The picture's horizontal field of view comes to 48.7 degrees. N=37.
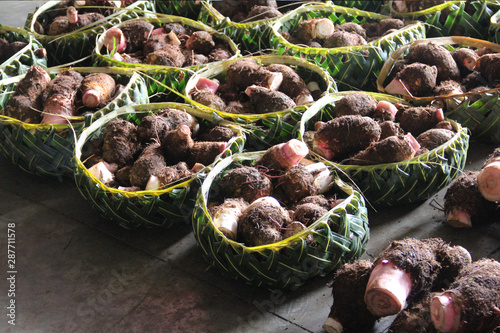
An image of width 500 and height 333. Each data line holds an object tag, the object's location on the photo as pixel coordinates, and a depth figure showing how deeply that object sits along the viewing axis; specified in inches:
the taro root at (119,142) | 100.4
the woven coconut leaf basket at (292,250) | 75.5
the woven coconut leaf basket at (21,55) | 128.0
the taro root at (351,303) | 71.5
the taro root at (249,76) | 113.4
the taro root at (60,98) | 108.6
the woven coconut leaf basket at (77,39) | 140.0
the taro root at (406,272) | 66.7
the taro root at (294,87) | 112.8
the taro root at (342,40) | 127.5
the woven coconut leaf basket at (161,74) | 121.3
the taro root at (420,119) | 103.5
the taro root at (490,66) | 113.9
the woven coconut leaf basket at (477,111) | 107.3
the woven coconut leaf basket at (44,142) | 105.0
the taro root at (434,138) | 97.3
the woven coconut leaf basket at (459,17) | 137.9
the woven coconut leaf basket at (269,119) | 103.3
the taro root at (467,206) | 90.4
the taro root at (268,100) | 107.7
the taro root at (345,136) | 95.7
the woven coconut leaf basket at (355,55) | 121.9
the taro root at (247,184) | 88.0
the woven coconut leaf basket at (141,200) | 89.4
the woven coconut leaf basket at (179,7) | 162.2
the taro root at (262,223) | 78.6
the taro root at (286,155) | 91.0
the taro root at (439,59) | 115.5
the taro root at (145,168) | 94.4
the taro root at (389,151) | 91.4
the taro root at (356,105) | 103.7
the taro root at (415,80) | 111.2
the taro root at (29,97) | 110.3
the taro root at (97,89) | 111.1
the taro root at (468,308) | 63.4
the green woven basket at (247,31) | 139.6
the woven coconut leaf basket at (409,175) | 91.0
